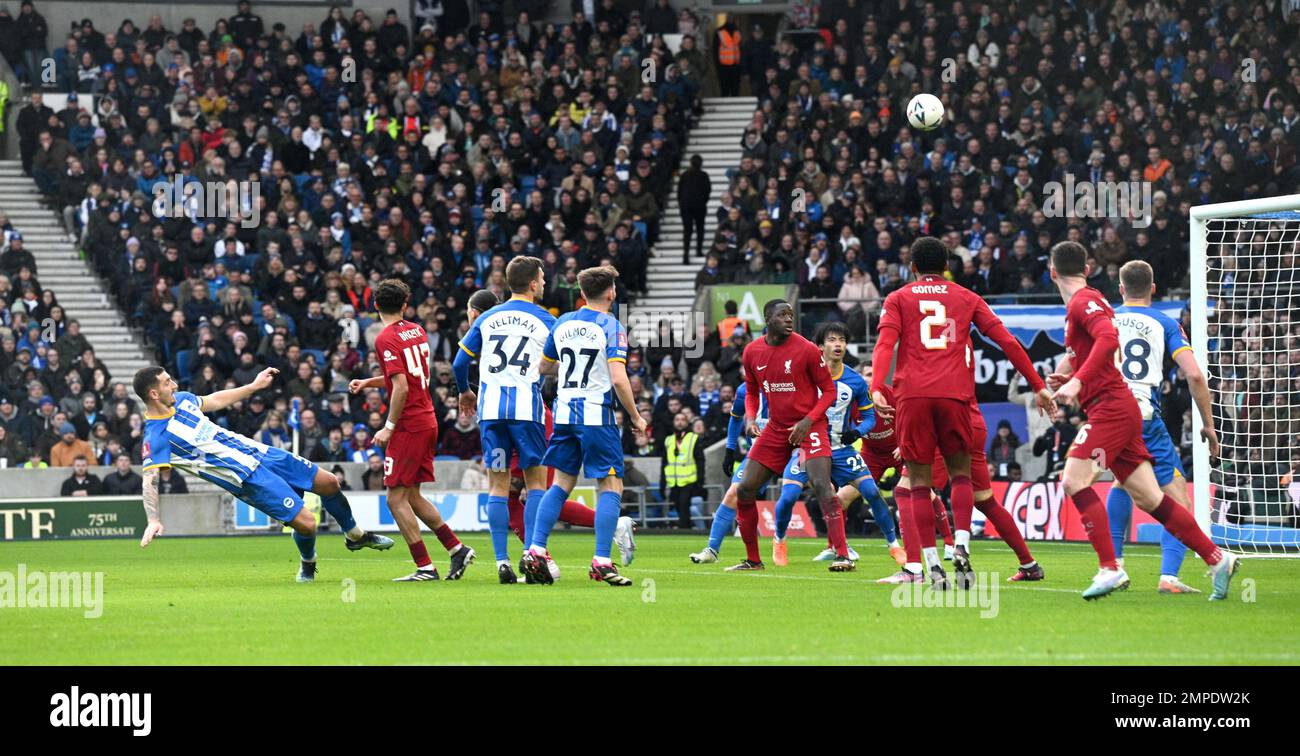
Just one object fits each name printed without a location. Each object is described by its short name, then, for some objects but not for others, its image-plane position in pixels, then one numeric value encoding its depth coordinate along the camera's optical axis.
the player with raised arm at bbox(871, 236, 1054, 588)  11.55
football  21.77
